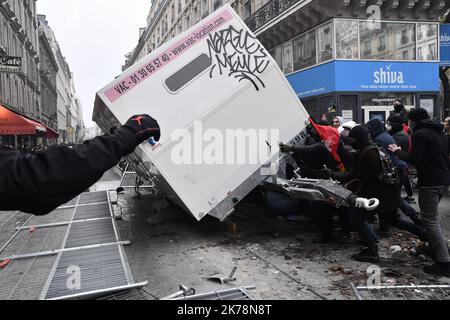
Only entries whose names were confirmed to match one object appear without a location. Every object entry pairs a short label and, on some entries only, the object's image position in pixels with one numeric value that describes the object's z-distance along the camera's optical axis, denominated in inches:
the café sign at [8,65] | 413.5
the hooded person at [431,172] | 170.7
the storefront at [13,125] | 584.1
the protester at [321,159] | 217.0
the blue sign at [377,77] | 635.5
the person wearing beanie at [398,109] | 327.0
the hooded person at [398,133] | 261.9
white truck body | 199.6
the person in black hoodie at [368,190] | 184.4
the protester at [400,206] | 201.9
